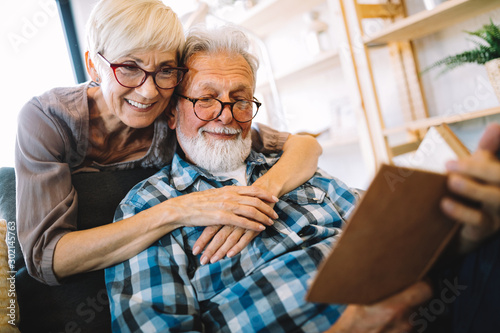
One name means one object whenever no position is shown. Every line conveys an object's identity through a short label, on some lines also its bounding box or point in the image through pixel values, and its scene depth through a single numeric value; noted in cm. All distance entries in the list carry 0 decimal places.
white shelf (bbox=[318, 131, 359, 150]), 223
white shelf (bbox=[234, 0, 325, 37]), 251
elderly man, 90
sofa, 98
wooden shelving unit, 174
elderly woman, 97
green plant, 153
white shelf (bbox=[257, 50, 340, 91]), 226
